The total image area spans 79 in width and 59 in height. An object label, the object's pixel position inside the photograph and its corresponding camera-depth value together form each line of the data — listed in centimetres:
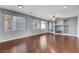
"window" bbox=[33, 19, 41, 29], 663
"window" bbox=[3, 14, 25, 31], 396
